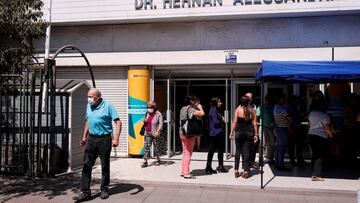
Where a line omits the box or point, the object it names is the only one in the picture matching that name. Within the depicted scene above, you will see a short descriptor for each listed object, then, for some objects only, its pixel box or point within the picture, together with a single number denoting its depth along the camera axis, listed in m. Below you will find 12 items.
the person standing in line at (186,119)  8.55
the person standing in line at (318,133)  8.33
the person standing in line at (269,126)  10.23
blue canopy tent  7.93
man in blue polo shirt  6.98
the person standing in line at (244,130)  8.61
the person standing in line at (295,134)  10.34
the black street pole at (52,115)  8.74
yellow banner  11.91
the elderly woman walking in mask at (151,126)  10.11
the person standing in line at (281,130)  9.64
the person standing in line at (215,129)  9.01
